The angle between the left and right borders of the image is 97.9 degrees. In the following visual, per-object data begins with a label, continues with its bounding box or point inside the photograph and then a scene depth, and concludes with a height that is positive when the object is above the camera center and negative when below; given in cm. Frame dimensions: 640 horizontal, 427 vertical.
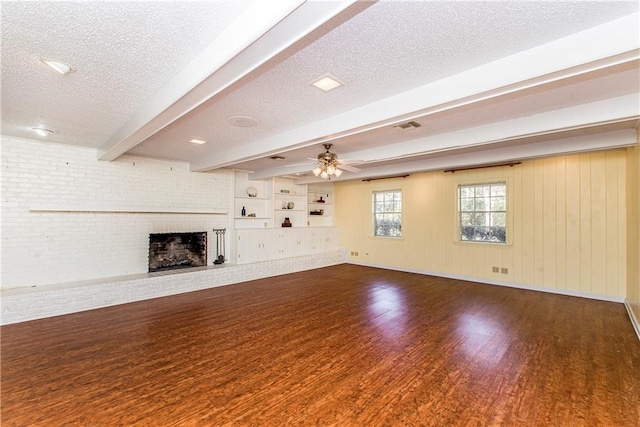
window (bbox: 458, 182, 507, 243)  589 +13
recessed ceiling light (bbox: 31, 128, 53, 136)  380 +117
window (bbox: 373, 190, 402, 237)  770 +12
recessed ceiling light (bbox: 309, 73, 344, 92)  240 +120
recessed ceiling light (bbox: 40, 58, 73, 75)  211 +117
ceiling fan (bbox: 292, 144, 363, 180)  425 +83
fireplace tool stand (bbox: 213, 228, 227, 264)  656 -63
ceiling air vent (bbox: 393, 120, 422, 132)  354 +120
